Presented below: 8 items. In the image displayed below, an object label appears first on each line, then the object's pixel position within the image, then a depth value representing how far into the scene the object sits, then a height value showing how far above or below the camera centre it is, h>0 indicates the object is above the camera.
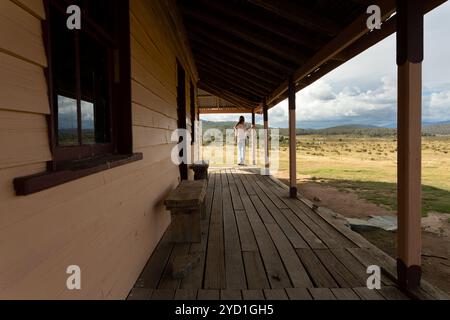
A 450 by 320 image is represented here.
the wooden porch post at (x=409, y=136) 2.39 +0.09
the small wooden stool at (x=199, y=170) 7.46 -0.44
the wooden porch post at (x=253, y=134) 12.13 +0.59
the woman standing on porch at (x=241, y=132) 12.07 +0.67
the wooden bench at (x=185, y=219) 3.52 -0.77
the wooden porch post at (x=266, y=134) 10.48 +0.51
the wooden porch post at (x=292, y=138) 6.36 +0.22
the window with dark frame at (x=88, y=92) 1.50 +0.37
